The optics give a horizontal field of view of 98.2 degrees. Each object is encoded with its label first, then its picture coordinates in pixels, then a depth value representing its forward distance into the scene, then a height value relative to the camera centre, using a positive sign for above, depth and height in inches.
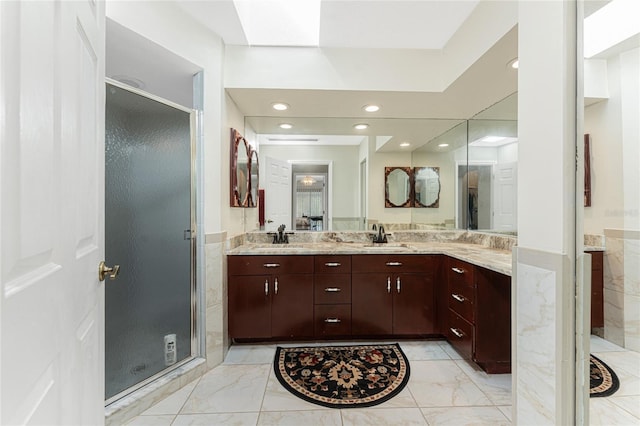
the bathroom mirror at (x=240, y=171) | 91.3 +13.9
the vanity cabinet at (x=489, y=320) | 74.5 -29.3
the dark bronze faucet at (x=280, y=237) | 112.1 -10.5
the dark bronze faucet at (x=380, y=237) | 115.0 -10.7
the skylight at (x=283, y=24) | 79.8 +55.3
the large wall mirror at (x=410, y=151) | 91.7 +25.8
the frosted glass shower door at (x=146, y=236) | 64.6 -6.6
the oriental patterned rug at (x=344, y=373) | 67.1 -44.6
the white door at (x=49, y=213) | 17.9 -0.2
